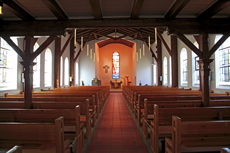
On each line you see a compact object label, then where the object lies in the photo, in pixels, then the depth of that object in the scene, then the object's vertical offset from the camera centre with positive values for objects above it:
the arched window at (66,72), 11.42 +0.55
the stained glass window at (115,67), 17.94 +1.39
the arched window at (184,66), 8.78 +0.74
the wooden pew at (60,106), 2.87 -0.50
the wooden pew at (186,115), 2.27 -0.53
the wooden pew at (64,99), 3.60 -0.47
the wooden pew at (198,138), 1.51 -0.63
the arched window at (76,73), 14.67 +0.54
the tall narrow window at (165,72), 11.53 +0.50
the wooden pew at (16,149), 0.87 -0.40
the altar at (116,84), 16.68 -0.59
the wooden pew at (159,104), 2.85 -0.50
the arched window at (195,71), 7.77 +0.39
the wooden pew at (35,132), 1.46 -0.49
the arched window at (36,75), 7.70 +0.23
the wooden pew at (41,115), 2.19 -0.51
